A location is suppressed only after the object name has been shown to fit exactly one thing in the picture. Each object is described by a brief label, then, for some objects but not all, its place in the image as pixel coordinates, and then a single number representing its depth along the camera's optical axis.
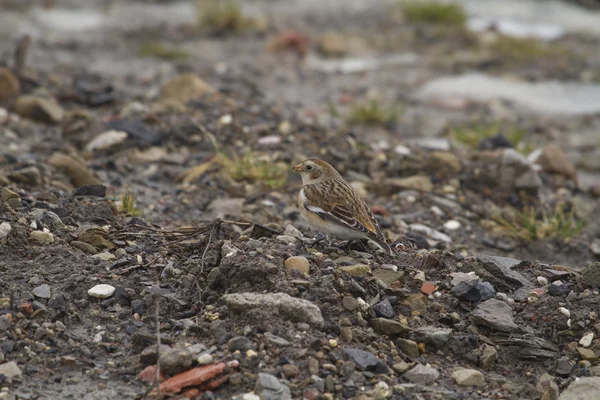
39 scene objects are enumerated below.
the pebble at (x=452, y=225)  15.99
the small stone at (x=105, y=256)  11.12
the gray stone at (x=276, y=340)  9.30
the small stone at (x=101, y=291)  10.30
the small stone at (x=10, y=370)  8.98
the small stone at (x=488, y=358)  9.82
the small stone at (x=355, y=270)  10.69
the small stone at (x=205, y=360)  9.06
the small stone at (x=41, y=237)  11.18
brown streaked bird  11.55
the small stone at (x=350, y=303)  10.00
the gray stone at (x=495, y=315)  10.16
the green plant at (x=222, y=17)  29.37
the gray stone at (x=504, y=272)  11.12
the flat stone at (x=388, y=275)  10.80
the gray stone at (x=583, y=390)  9.03
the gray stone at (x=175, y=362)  9.02
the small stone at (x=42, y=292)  10.12
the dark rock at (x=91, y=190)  13.71
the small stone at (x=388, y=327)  9.89
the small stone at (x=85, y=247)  11.33
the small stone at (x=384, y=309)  10.12
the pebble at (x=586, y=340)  10.05
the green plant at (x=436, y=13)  31.27
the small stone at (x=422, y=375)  9.33
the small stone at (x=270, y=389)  8.60
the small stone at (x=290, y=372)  8.99
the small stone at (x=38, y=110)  19.19
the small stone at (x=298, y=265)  10.50
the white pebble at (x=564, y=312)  10.35
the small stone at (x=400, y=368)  9.41
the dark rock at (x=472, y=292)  10.62
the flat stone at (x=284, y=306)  9.62
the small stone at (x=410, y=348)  9.77
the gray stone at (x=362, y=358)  9.28
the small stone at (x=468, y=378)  9.36
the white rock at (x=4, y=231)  10.98
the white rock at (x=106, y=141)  17.91
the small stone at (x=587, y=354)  9.88
